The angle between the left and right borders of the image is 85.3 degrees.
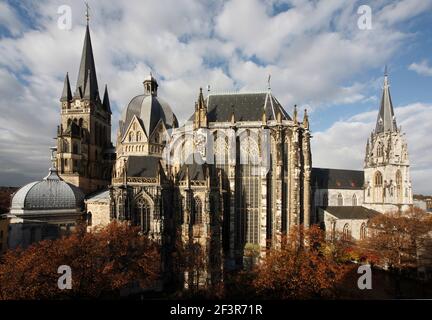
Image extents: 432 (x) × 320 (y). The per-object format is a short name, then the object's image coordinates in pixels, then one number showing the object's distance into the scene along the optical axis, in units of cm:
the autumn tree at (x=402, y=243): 3086
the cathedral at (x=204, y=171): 2631
